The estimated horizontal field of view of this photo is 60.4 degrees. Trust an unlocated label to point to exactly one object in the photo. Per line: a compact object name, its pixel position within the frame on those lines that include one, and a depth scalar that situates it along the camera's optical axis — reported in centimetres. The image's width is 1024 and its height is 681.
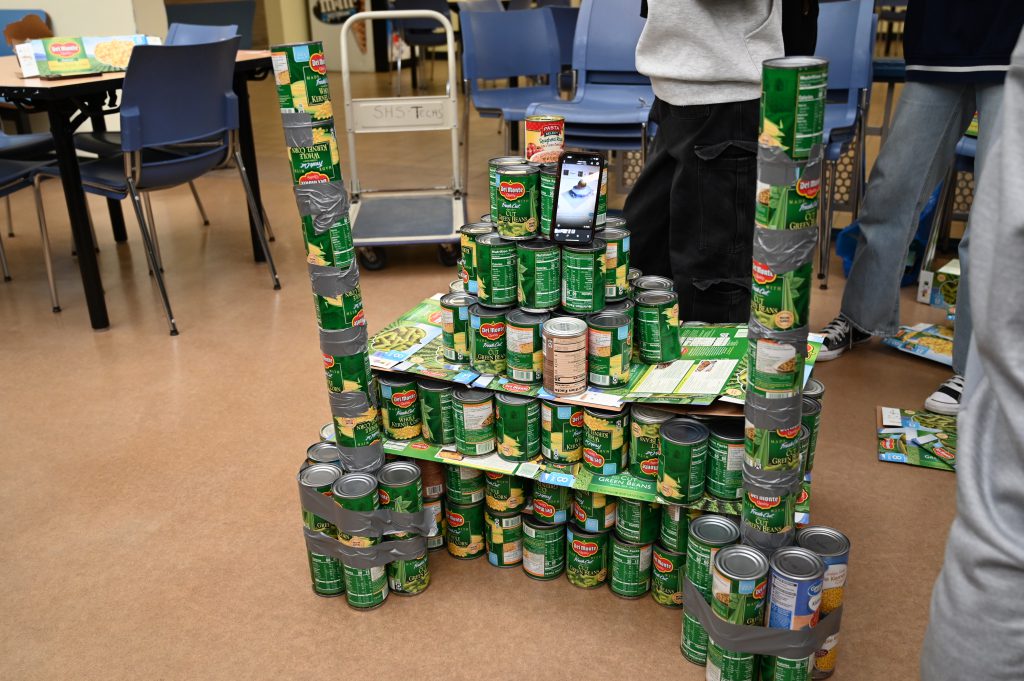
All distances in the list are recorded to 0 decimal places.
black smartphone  175
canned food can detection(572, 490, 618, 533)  177
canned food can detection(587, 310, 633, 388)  171
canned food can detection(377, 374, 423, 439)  185
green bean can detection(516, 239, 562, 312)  174
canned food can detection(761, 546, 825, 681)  142
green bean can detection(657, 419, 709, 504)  161
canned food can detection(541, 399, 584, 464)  174
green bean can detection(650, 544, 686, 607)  172
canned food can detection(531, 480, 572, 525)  181
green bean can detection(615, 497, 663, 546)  173
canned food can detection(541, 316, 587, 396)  168
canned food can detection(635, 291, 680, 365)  181
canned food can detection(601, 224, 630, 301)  177
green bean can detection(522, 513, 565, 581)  182
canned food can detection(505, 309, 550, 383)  174
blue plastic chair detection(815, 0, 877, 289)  317
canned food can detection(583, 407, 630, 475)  171
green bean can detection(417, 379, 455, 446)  183
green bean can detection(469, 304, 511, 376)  179
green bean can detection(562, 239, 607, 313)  172
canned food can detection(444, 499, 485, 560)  188
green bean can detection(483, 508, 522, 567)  185
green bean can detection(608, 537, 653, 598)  176
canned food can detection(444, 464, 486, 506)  185
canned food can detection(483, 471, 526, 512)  182
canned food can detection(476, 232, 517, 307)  178
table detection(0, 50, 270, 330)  282
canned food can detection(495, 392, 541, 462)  175
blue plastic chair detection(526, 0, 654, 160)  350
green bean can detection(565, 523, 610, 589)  179
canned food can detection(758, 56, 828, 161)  121
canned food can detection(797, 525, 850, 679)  150
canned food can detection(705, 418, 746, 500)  162
